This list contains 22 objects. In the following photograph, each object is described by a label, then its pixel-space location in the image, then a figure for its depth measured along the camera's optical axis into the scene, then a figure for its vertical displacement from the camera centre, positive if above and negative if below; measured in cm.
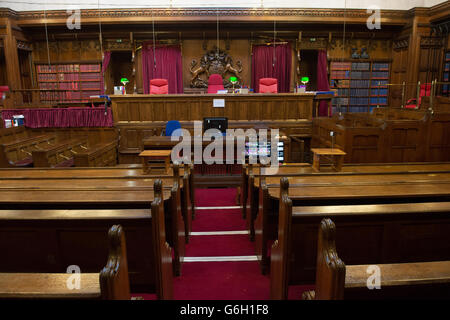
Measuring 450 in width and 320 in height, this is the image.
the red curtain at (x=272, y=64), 1071 +129
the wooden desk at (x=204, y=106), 776 -5
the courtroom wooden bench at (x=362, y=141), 627 -76
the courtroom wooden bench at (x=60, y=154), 575 -90
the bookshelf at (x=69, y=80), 1081 +87
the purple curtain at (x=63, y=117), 769 -24
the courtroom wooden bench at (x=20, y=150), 570 -81
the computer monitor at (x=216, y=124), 641 -38
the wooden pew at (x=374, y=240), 242 -104
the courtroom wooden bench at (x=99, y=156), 605 -99
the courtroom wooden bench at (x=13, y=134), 636 -56
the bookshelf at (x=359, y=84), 1092 +62
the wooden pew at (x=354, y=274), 118 -66
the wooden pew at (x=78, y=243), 221 -100
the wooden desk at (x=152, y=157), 428 -68
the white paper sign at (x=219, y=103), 777 +3
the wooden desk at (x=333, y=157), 405 -69
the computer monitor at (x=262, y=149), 580 -82
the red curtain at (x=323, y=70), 1080 +108
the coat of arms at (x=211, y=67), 1079 +123
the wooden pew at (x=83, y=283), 114 -65
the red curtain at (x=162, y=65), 1062 +131
